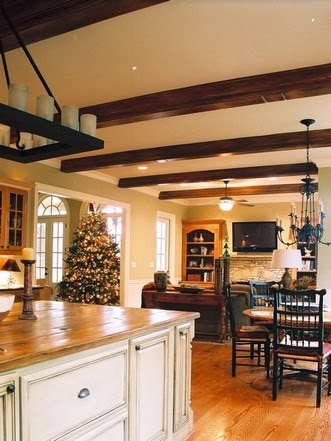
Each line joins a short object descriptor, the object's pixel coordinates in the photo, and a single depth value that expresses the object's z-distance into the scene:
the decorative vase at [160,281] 7.12
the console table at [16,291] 5.25
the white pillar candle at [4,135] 2.71
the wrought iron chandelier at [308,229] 5.09
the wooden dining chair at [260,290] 6.02
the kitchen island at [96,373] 1.76
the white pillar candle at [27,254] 2.74
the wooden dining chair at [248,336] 4.86
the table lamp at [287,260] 5.22
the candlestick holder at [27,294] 2.65
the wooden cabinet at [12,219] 5.37
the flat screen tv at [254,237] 10.27
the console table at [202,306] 6.75
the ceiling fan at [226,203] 8.16
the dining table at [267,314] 4.41
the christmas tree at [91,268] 8.06
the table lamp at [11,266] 5.52
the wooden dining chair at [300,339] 4.02
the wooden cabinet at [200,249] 10.81
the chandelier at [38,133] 2.11
